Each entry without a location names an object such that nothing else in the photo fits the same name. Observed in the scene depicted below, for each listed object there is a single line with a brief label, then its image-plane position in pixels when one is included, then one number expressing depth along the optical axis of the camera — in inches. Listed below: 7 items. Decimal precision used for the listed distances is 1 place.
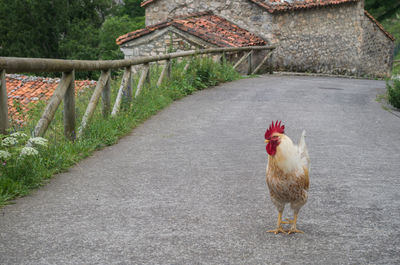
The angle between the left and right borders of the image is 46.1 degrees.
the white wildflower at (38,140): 191.9
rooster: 142.1
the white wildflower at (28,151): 186.2
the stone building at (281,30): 791.1
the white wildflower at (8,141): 182.6
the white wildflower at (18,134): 188.3
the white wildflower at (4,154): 181.3
